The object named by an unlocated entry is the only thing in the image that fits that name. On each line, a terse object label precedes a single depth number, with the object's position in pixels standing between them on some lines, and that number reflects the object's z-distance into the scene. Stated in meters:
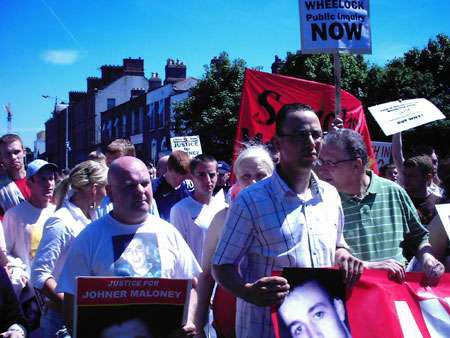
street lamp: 48.77
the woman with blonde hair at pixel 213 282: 3.61
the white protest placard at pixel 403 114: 5.99
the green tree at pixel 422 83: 25.23
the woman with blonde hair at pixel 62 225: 3.32
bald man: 2.73
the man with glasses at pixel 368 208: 3.17
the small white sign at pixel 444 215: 3.26
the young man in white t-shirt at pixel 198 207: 4.74
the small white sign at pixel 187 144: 11.69
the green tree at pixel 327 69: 26.58
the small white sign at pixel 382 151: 9.64
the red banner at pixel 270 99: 6.59
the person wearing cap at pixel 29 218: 4.43
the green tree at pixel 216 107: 29.69
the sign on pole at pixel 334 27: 6.14
